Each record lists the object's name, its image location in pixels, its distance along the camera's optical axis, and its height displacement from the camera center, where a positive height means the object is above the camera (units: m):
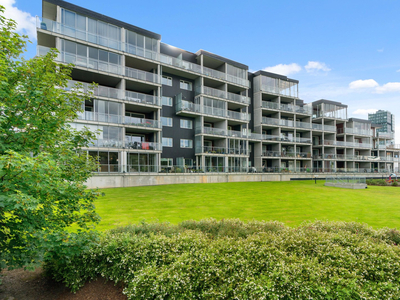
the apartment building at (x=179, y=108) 25.86 +7.51
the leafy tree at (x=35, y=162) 3.81 -0.08
